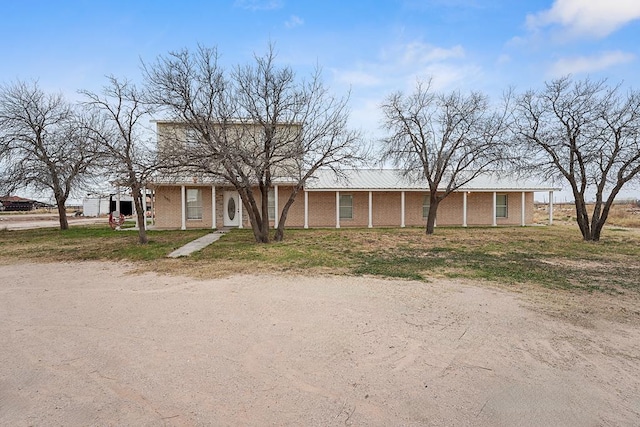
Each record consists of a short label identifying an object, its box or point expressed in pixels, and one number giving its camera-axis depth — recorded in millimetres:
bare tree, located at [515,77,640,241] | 13523
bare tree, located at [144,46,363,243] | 11789
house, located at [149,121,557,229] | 20406
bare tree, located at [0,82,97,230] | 17641
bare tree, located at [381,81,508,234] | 16172
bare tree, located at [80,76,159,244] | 11734
